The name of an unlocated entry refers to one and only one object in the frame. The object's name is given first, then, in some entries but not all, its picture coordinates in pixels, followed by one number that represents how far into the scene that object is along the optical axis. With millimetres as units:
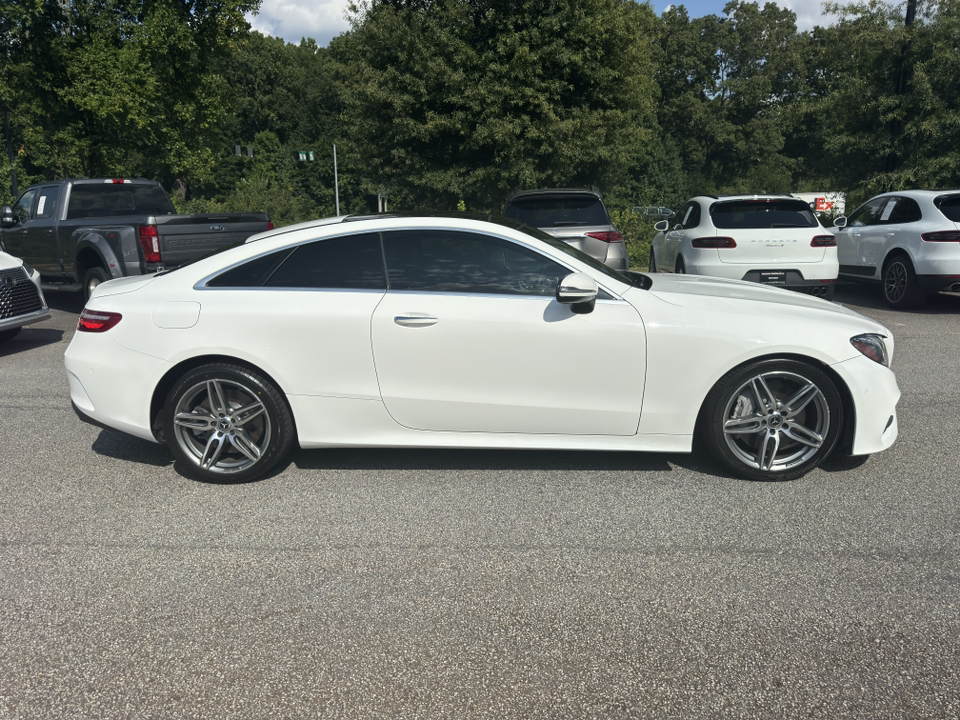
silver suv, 10680
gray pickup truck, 10023
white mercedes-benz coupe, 4578
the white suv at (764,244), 10547
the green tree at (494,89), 20047
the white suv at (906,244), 10547
